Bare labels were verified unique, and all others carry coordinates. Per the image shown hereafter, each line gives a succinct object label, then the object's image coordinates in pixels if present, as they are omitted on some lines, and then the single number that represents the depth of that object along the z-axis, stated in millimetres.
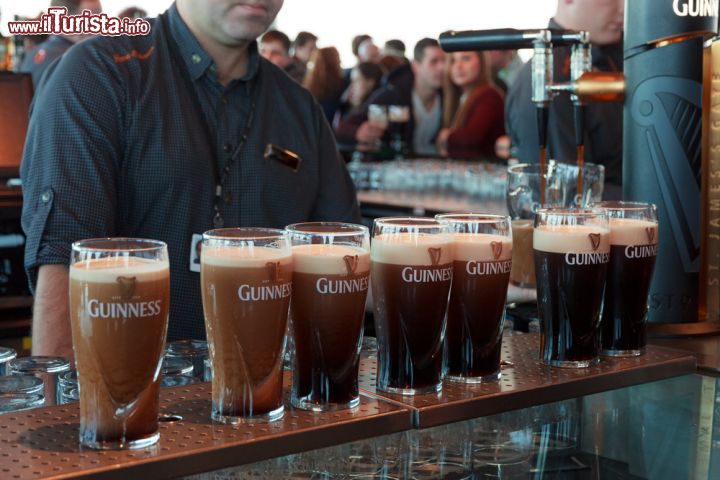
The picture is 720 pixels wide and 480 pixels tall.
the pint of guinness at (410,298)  1113
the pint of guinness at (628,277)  1344
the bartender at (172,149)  2123
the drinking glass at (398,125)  7199
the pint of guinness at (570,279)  1254
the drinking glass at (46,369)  1212
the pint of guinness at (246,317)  994
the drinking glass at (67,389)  1180
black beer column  1570
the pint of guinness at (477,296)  1185
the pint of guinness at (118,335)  933
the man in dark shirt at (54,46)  5281
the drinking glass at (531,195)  2039
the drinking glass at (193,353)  1303
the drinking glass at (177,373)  1233
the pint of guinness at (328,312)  1052
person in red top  7105
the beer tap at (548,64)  1651
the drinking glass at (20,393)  1139
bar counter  940
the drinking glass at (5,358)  1299
